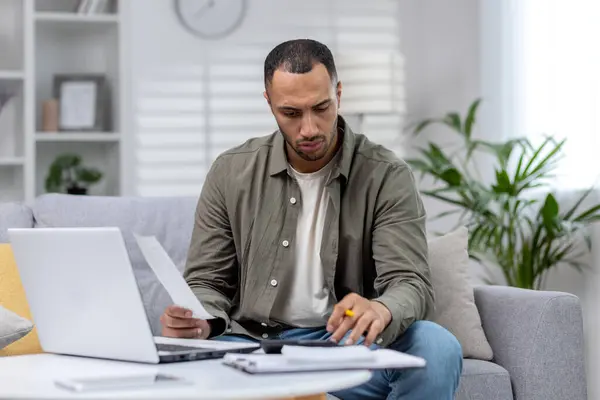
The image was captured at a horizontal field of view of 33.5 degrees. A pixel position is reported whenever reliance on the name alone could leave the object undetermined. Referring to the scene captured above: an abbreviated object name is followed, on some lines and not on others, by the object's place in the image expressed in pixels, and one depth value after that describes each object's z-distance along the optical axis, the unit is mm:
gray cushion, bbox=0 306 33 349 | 1813
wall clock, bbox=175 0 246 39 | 4332
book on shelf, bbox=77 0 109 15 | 4004
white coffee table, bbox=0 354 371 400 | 1225
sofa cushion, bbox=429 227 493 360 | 2447
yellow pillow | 2227
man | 1984
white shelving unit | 3920
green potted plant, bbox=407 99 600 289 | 3182
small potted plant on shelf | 3996
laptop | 1435
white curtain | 3258
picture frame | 4074
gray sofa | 2348
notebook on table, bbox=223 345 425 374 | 1377
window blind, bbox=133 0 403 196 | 4293
